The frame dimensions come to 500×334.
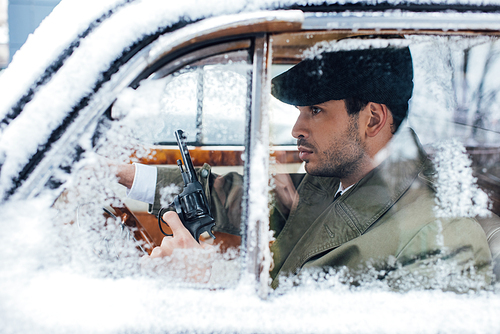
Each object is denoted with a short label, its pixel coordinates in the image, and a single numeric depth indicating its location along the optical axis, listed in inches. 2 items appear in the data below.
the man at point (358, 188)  36.8
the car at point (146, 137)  30.0
